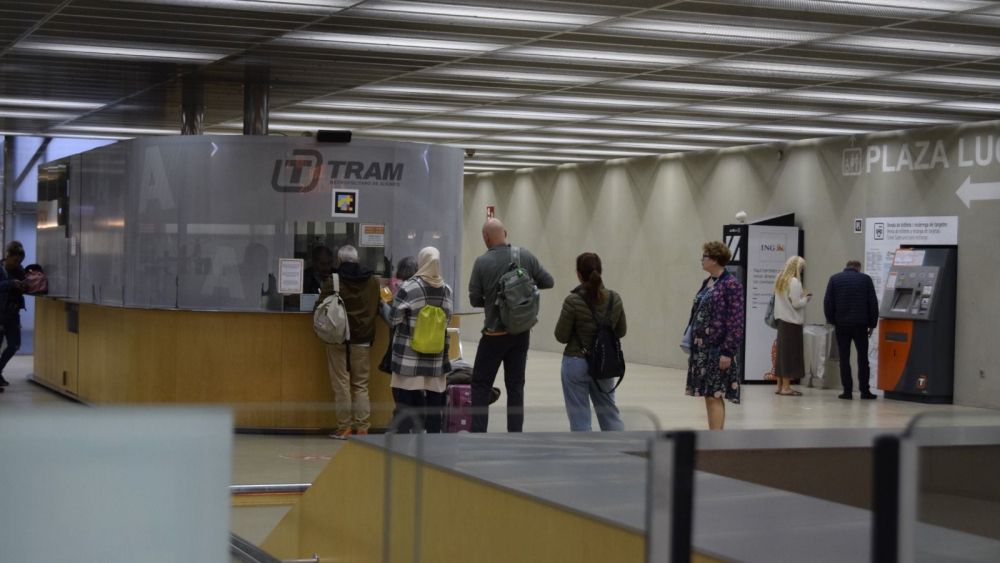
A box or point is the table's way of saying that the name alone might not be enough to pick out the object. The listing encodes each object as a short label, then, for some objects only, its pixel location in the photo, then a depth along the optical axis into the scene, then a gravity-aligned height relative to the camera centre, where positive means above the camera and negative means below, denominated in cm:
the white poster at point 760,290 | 1733 -52
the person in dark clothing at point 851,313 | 1527 -69
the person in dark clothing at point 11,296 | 1436 -69
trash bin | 1666 -131
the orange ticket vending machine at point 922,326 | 1506 -82
